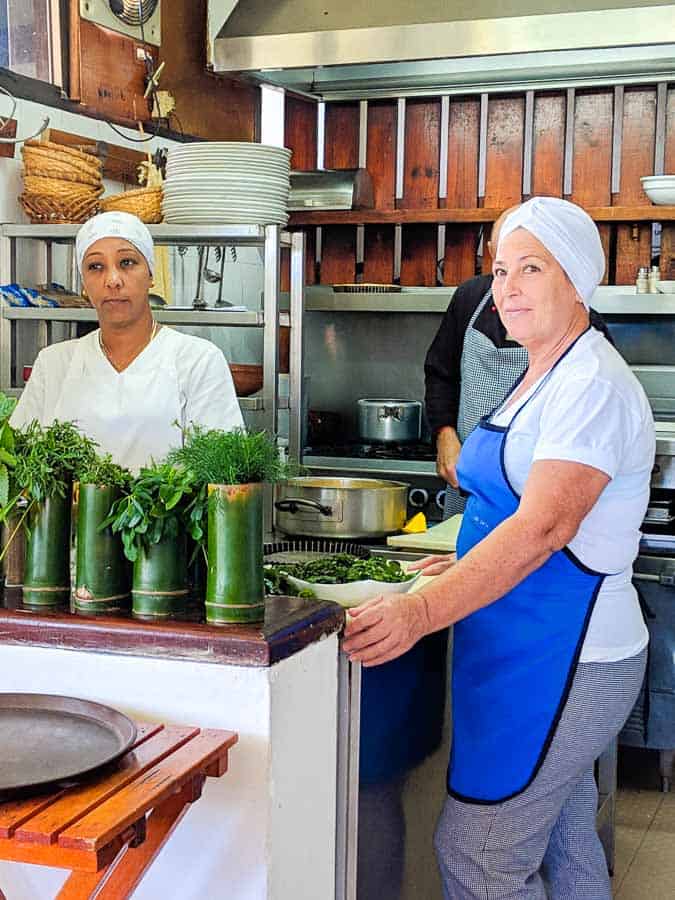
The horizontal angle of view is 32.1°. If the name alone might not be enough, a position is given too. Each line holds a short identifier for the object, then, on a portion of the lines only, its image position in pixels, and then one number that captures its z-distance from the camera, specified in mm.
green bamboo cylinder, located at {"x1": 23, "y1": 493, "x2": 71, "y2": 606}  1799
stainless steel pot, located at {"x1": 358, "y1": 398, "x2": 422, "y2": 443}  4883
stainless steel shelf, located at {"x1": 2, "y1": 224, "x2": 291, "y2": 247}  3994
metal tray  1412
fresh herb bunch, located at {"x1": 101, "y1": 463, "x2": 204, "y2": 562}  1726
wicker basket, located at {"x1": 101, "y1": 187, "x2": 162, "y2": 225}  4133
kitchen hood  4215
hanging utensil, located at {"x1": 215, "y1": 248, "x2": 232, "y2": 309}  4526
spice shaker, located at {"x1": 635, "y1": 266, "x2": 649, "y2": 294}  4773
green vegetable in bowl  2207
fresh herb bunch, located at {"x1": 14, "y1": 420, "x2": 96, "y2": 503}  1793
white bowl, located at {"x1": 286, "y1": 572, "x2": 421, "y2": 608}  2137
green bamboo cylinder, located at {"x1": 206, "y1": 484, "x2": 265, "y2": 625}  1693
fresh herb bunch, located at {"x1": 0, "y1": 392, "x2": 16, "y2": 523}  1784
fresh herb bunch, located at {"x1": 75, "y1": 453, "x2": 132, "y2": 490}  1769
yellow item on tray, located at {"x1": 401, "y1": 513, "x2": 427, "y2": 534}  3170
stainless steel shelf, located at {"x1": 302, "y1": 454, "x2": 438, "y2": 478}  4633
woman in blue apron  2047
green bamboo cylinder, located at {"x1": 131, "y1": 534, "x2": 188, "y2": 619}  1732
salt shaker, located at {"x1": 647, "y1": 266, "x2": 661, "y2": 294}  4746
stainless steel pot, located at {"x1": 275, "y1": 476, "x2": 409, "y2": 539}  2965
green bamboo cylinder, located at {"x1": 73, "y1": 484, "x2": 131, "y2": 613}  1748
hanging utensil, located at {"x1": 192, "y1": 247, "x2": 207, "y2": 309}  4910
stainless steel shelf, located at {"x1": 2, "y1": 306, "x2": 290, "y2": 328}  4047
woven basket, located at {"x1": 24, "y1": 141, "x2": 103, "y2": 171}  3973
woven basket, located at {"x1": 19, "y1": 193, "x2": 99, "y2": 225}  4086
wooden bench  1287
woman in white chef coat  3166
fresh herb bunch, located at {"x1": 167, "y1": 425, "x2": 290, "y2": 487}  1724
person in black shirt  4020
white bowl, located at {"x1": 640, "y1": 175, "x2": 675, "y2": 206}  4703
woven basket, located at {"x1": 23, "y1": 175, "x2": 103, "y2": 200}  4066
